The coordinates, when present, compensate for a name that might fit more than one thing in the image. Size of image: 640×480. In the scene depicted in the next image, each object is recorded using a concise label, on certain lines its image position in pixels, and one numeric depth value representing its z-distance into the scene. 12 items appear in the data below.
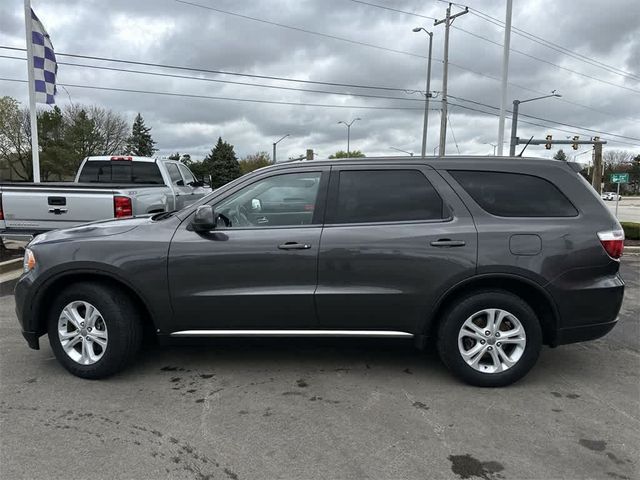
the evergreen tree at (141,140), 70.75
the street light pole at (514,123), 26.03
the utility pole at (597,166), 20.00
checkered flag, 13.00
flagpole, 12.70
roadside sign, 19.66
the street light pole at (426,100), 30.72
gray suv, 3.71
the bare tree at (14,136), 45.94
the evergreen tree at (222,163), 80.75
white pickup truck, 7.41
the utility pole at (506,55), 20.25
